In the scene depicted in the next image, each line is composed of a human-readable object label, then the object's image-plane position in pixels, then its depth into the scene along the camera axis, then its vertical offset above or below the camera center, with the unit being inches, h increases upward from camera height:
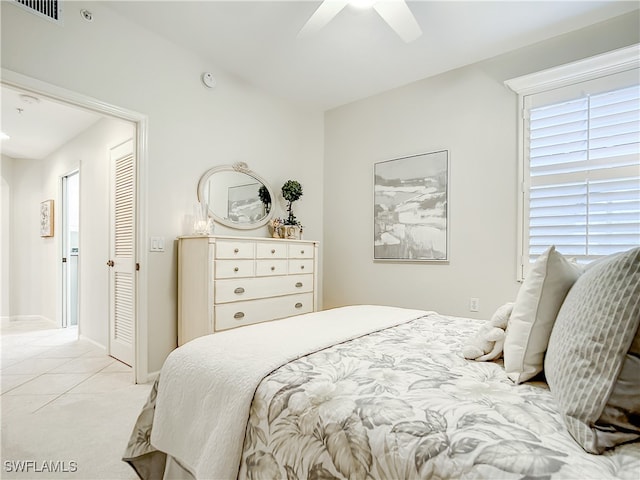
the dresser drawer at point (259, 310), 106.4 -24.4
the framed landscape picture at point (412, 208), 130.6 +11.8
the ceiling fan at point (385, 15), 82.0 +54.2
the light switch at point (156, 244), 109.1 -2.2
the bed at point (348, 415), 26.7 -16.4
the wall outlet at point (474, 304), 121.8 -22.7
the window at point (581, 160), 97.4 +23.4
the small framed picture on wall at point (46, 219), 197.6 +10.3
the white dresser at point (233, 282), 104.0 -14.5
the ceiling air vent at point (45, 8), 84.7 +56.3
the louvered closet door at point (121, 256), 127.6 -7.1
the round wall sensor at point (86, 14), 94.4 +59.9
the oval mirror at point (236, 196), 125.8 +15.9
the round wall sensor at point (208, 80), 123.9 +55.9
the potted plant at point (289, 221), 143.4 +6.9
